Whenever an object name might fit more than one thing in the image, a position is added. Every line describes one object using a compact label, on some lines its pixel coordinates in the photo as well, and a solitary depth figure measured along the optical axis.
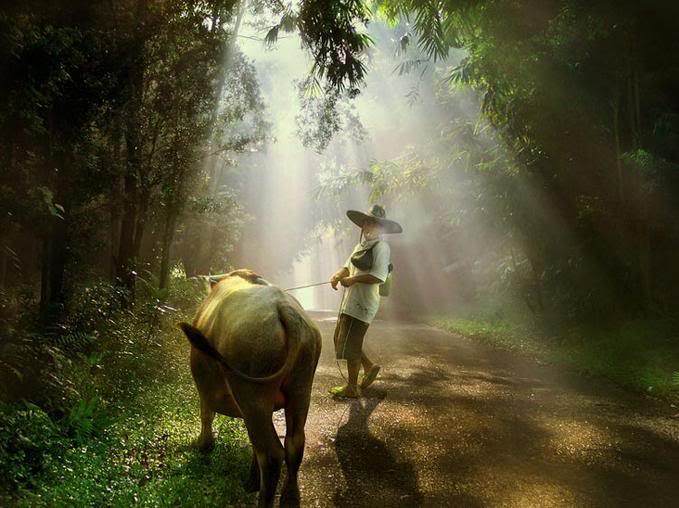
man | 5.73
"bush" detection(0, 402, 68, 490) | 2.87
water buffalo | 2.89
